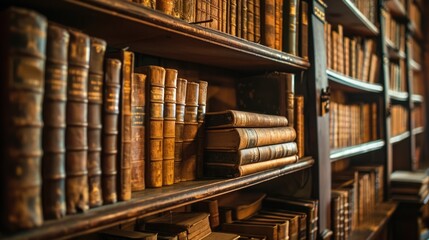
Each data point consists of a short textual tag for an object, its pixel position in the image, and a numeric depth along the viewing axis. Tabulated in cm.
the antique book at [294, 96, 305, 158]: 135
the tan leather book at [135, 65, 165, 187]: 81
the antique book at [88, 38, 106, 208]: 63
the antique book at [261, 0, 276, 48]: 118
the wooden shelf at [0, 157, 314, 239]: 54
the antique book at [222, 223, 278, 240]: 117
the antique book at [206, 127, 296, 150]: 96
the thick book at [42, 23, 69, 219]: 56
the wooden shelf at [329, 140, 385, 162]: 160
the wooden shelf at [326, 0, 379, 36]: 171
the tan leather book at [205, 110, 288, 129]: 97
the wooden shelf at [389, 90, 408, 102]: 259
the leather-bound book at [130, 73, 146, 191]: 78
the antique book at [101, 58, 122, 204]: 66
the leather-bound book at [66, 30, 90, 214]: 59
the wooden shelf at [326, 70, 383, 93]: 161
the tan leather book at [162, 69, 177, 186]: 85
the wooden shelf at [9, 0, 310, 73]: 66
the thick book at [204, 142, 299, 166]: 97
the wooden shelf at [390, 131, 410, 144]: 256
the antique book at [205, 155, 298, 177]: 96
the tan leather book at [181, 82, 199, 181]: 94
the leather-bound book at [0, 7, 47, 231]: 51
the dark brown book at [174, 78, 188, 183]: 91
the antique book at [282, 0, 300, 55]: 128
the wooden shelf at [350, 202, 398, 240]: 182
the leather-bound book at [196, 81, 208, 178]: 99
